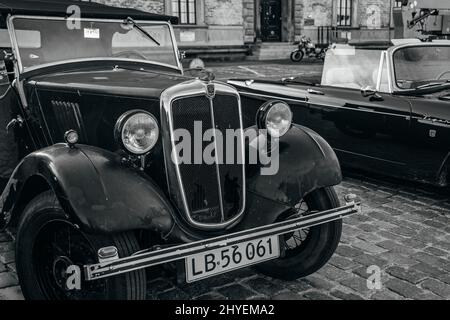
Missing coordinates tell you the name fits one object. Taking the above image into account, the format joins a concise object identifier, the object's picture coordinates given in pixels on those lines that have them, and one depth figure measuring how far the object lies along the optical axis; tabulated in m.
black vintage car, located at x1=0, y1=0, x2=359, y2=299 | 2.53
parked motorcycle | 19.12
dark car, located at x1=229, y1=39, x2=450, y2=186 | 4.67
